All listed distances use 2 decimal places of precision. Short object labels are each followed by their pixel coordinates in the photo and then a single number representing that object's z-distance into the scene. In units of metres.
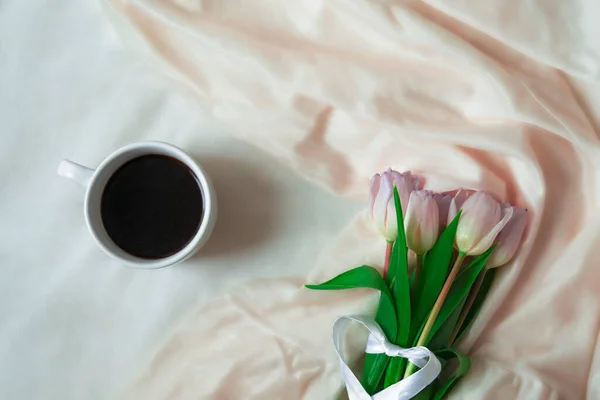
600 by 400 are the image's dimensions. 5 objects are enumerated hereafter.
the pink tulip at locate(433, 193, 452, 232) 0.62
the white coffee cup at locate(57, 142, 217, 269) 0.63
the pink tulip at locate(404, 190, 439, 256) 0.58
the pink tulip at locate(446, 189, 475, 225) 0.60
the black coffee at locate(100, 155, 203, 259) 0.66
